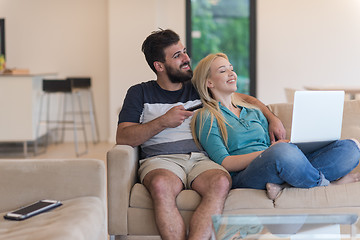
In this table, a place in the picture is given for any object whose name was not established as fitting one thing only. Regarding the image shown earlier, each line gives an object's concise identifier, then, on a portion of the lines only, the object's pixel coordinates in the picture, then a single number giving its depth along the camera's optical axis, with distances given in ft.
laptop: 8.55
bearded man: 8.36
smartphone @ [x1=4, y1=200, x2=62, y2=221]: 7.40
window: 26.23
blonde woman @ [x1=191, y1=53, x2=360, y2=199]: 8.48
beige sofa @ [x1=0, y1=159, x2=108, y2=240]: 8.06
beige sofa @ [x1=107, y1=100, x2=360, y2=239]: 8.57
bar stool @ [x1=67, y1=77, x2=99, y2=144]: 25.17
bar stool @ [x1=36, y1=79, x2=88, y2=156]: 21.93
